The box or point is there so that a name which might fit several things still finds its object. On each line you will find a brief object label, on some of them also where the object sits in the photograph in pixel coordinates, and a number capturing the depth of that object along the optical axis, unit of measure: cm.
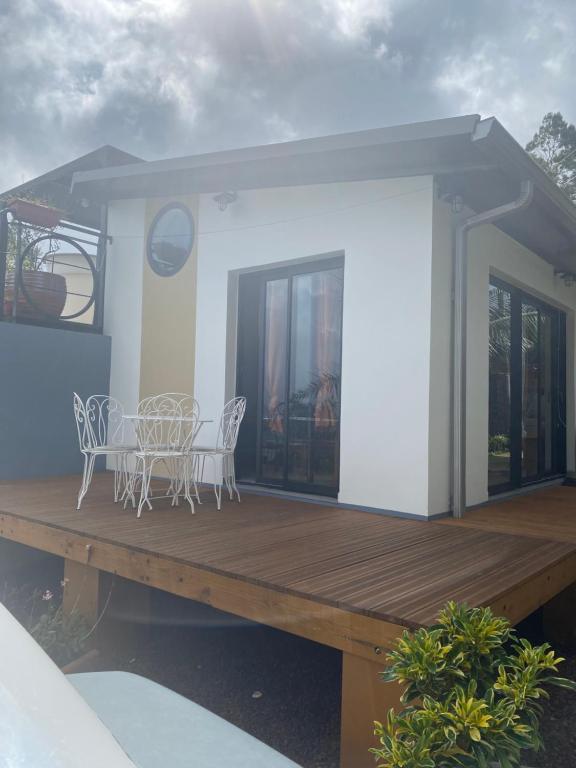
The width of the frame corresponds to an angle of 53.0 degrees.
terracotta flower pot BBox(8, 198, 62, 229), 559
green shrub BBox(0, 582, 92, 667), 282
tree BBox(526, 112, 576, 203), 1605
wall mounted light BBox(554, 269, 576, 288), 621
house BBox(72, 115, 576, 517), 398
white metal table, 385
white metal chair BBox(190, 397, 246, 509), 426
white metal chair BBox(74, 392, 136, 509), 411
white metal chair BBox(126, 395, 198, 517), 388
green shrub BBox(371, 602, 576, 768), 127
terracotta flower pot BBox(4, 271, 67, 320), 576
